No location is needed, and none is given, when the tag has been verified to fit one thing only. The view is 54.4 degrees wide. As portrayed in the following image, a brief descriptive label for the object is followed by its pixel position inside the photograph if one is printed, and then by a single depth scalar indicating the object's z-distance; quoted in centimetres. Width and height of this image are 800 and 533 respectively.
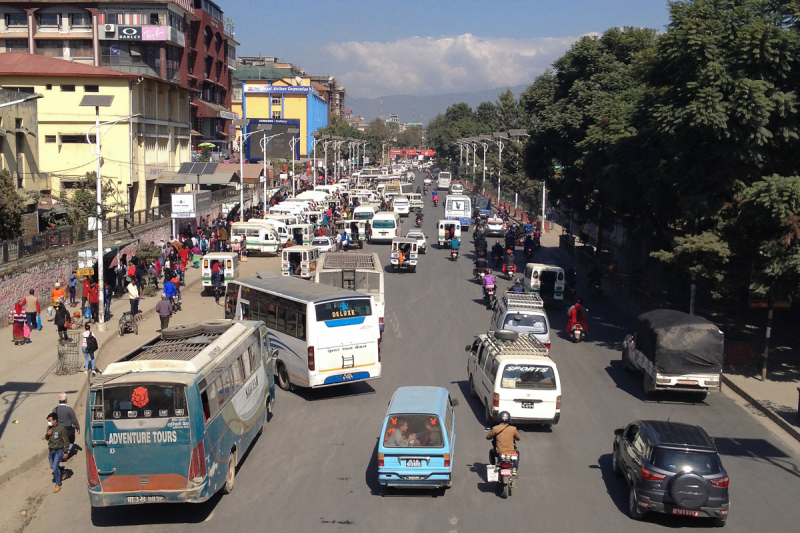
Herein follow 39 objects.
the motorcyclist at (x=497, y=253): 4153
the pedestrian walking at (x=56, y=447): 1310
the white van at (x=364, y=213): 5191
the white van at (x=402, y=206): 6606
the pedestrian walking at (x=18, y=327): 2311
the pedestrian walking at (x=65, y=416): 1380
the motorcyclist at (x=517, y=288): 2916
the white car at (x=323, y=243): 4239
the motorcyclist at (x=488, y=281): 3092
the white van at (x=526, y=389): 1562
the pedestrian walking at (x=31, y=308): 2484
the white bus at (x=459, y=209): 5866
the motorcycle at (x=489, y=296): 3098
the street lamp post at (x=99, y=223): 2524
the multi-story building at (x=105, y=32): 6488
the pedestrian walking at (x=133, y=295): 2591
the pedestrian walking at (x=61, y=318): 2258
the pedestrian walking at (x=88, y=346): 1981
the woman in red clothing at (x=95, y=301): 2634
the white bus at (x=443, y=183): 10762
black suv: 1140
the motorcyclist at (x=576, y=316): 2565
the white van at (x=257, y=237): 4422
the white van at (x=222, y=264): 3297
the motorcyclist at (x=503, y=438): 1265
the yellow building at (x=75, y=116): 4997
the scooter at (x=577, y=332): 2541
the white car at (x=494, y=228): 5469
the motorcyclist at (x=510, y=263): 3772
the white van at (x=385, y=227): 4869
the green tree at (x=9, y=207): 2766
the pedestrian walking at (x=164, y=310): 2477
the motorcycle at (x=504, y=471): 1251
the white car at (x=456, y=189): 8909
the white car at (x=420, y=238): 4500
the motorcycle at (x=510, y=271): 3778
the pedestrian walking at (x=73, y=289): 2902
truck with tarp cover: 1827
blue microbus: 1238
